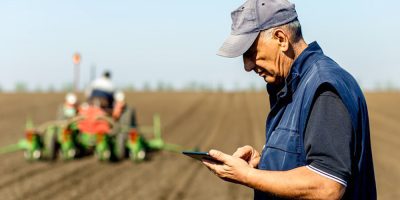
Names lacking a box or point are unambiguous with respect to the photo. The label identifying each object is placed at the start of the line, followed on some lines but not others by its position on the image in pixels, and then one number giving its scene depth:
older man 2.46
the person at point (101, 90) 14.67
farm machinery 13.87
